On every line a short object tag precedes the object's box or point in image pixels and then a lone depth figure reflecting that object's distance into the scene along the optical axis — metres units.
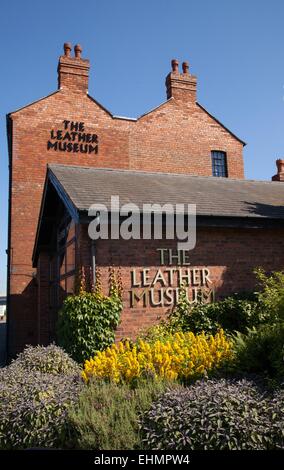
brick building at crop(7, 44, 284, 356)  9.58
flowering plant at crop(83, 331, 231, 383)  5.65
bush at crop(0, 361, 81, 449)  4.66
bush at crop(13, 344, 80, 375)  6.63
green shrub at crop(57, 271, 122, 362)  8.36
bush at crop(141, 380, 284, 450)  3.94
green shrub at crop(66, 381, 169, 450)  4.20
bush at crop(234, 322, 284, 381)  5.14
